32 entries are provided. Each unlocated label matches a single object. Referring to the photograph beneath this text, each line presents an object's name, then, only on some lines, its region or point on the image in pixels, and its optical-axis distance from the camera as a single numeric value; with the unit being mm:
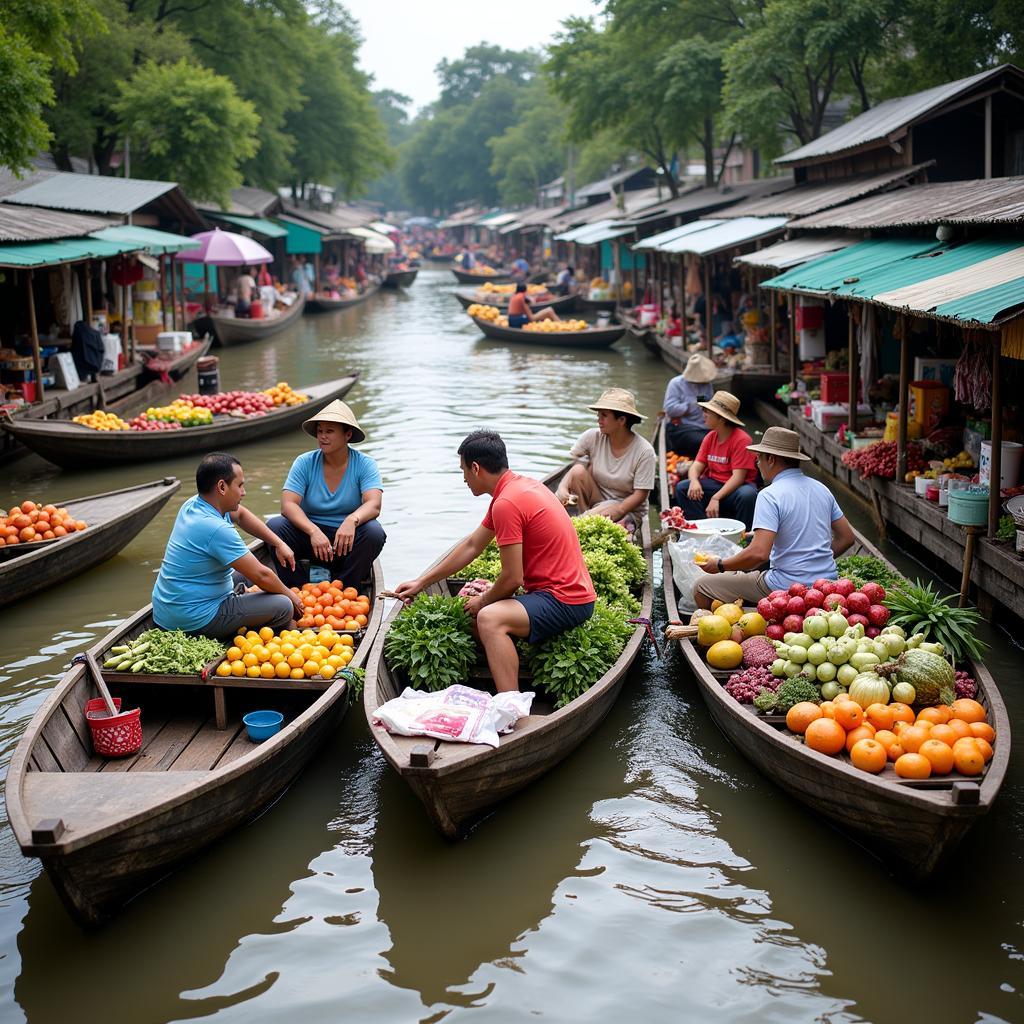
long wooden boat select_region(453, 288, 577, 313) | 30156
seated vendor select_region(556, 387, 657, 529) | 8086
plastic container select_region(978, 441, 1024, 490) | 7883
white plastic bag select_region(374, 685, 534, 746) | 5078
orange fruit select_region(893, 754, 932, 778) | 4715
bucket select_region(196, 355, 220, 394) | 16375
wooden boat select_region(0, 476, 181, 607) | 8406
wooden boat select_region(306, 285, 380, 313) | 35562
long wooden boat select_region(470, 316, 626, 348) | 24078
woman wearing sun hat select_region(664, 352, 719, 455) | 10961
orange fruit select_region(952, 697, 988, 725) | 5188
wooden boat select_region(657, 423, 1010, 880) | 4344
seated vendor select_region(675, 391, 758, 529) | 8594
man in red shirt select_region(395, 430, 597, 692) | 5746
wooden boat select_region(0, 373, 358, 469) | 12000
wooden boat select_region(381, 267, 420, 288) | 46650
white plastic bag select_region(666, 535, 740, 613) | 7148
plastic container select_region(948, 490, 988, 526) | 7650
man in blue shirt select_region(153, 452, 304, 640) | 6121
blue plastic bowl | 5660
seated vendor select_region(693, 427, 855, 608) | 6523
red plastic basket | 5531
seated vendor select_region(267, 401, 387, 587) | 7379
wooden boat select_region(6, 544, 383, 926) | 4367
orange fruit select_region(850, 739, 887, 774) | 4844
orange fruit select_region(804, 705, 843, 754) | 5070
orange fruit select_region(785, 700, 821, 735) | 5309
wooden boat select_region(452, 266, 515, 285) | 43750
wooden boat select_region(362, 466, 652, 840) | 4816
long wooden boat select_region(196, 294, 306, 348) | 24688
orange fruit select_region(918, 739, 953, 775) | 4762
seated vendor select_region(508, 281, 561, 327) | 25953
